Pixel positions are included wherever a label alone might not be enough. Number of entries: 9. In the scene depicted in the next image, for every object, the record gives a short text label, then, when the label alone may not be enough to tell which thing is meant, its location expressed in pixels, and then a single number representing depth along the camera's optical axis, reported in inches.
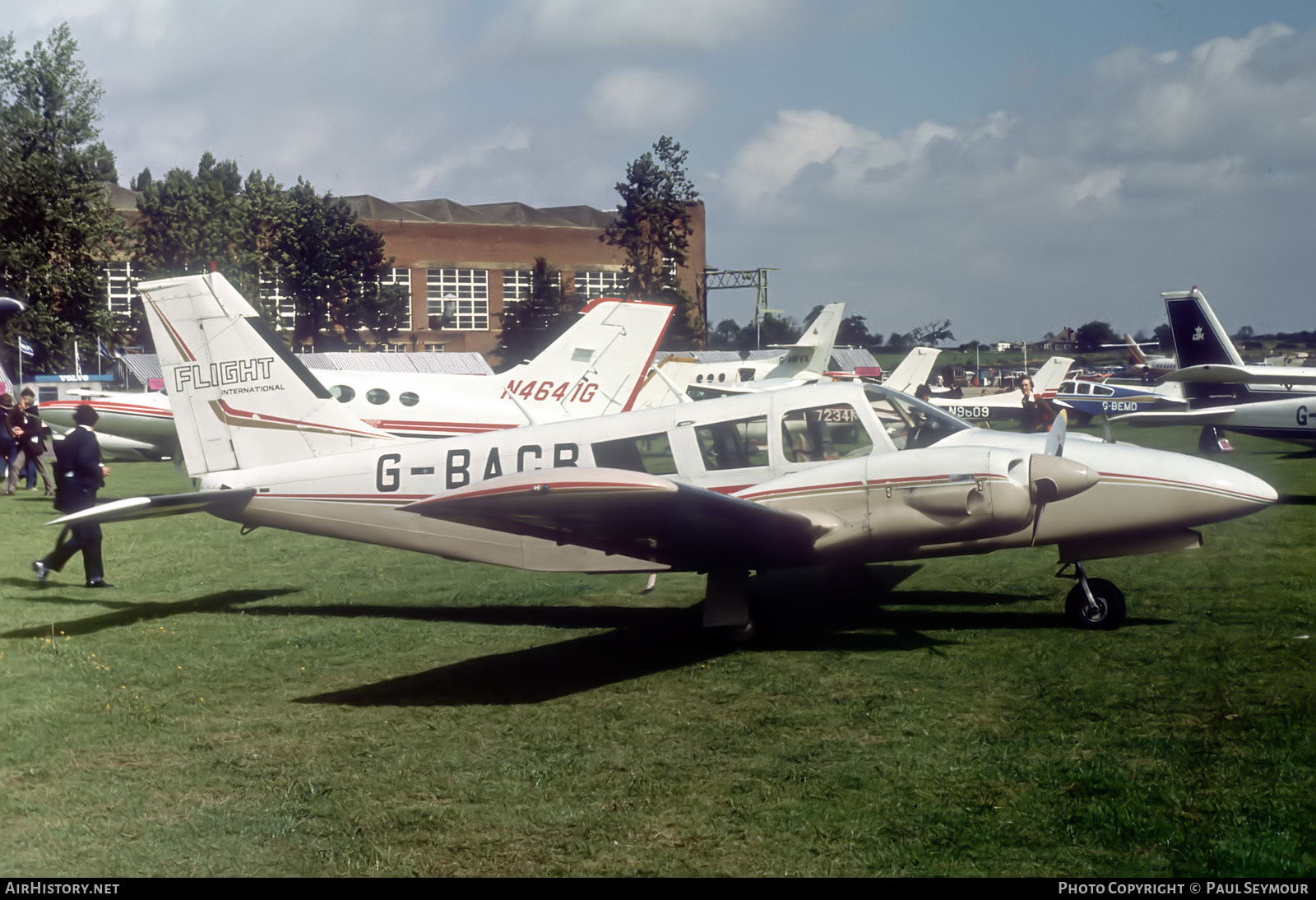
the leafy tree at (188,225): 2861.7
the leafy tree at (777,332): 4554.6
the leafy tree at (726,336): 5059.1
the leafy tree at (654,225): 3356.3
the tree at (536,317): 3299.7
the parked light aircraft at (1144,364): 2704.2
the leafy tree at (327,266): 3051.2
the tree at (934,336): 3324.3
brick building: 3614.7
